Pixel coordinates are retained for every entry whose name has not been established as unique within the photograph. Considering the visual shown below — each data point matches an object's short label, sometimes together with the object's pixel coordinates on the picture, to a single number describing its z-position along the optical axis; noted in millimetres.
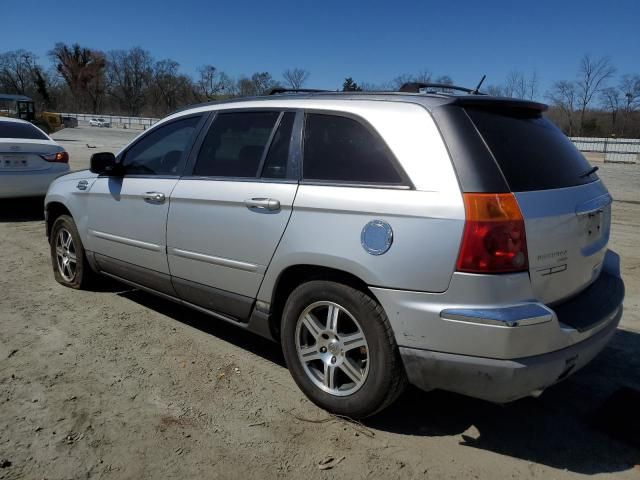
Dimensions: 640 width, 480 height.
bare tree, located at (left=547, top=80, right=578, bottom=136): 60503
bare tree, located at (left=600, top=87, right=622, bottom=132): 59812
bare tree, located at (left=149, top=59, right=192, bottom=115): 83625
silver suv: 2494
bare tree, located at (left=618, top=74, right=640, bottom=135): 59125
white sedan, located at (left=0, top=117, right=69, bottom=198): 8250
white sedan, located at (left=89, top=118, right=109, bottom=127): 58875
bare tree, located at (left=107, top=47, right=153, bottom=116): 92688
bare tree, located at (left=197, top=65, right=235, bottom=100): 78812
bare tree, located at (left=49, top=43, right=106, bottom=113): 93688
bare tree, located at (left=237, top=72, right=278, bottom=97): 70812
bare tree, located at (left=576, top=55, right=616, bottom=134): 59344
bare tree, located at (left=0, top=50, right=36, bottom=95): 85812
